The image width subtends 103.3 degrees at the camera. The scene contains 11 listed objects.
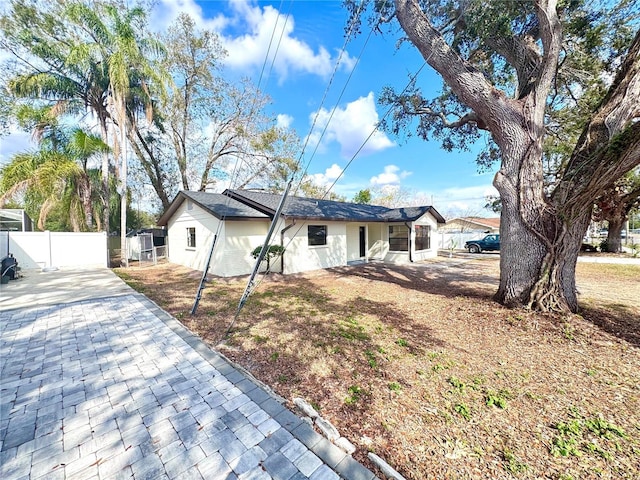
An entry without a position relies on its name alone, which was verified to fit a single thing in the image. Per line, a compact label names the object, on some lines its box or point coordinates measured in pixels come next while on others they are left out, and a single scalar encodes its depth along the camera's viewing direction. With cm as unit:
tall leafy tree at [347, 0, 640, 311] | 406
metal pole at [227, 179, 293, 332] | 391
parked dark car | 1787
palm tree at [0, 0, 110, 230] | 1105
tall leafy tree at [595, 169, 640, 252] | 1289
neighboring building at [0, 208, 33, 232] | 1174
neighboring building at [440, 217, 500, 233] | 2970
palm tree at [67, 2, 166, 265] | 1114
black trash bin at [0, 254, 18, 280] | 824
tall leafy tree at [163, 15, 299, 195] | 1591
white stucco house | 1016
